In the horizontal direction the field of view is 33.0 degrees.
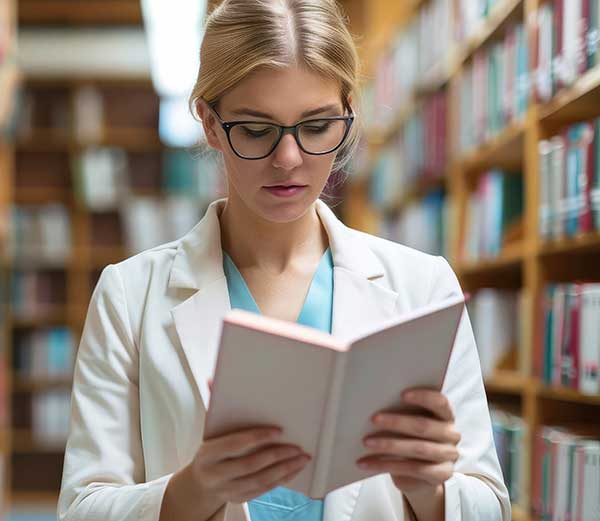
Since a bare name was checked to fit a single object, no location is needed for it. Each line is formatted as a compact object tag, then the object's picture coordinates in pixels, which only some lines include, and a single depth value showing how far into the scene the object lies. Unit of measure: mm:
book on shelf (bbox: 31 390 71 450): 7004
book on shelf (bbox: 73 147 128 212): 7090
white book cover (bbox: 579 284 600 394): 2361
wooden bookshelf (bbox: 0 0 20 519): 5043
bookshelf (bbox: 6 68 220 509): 7066
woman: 1418
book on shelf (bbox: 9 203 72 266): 7074
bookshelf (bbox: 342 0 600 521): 2705
